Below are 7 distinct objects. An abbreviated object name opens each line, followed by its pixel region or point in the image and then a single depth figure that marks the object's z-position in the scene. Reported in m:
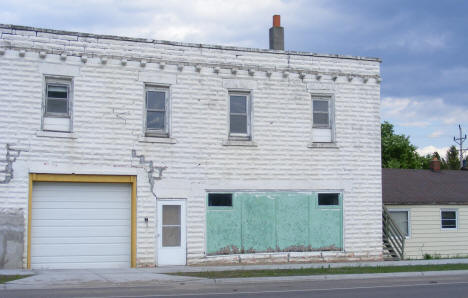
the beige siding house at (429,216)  25.48
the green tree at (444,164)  60.20
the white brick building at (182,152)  17.75
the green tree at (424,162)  49.84
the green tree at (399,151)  47.22
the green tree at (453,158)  64.31
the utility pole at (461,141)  67.58
